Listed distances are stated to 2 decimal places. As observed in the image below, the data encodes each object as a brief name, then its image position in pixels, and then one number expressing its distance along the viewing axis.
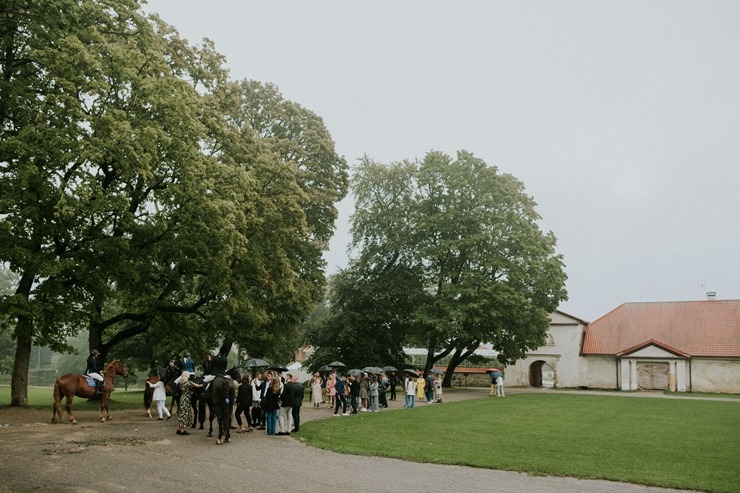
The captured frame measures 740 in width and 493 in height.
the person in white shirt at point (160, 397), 19.77
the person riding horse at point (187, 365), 19.59
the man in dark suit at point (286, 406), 17.62
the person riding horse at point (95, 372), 18.61
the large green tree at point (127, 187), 19.23
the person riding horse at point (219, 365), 16.42
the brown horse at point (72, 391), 17.61
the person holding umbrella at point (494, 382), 37.91
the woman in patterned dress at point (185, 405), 16.62
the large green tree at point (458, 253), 41.16
